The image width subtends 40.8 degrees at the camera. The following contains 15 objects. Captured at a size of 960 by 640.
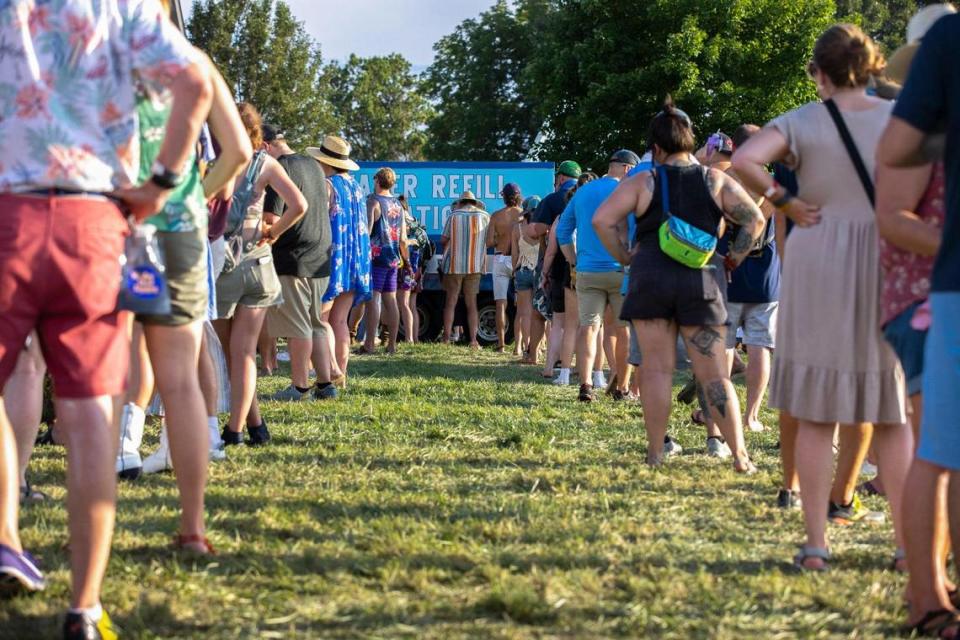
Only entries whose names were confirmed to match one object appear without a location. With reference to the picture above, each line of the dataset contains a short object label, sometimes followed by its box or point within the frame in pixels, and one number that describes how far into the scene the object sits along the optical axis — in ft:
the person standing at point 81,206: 10.93
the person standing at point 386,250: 46.50
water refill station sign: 68.95
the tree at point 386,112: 243.19
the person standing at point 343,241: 34.45
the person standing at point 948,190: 10.86
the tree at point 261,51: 160.66
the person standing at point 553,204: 41.73
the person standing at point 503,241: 52.42
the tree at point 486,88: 192.75
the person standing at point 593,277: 34.22
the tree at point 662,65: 130.41
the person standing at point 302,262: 29.14
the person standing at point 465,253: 56.54
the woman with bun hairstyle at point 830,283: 14.87
